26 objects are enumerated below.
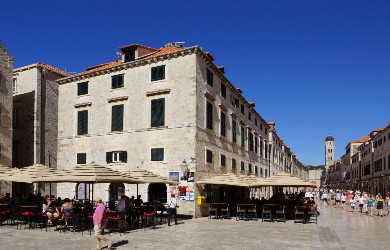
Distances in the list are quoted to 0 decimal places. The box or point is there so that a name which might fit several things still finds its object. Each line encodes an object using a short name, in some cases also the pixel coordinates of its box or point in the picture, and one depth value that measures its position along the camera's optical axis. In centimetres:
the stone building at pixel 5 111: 2658
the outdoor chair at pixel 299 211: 2029
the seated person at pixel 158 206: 1881
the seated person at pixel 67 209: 1532
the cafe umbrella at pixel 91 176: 1431
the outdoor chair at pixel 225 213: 2221
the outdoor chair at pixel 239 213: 2187
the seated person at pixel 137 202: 1822
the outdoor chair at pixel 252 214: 2162
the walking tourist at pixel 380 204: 2482
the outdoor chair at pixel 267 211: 2084
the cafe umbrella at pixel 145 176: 1842
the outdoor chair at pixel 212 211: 2232
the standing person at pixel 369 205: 2658
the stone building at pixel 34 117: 3011
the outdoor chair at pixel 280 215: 2070
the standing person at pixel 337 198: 3800
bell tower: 16875
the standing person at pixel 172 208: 1847
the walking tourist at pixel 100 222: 1105
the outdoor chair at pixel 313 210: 2077
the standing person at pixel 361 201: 2803
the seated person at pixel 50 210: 1650
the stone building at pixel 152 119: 2355
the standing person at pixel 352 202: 3053
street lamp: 2244
